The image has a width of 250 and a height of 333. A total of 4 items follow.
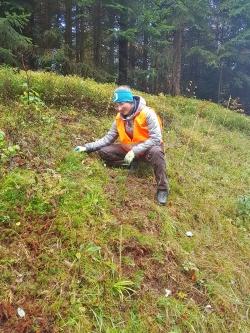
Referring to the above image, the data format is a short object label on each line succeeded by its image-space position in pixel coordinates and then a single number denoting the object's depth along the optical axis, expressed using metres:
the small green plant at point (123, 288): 4.14
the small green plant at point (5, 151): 4.85
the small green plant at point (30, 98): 7.13
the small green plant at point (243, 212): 6.75
